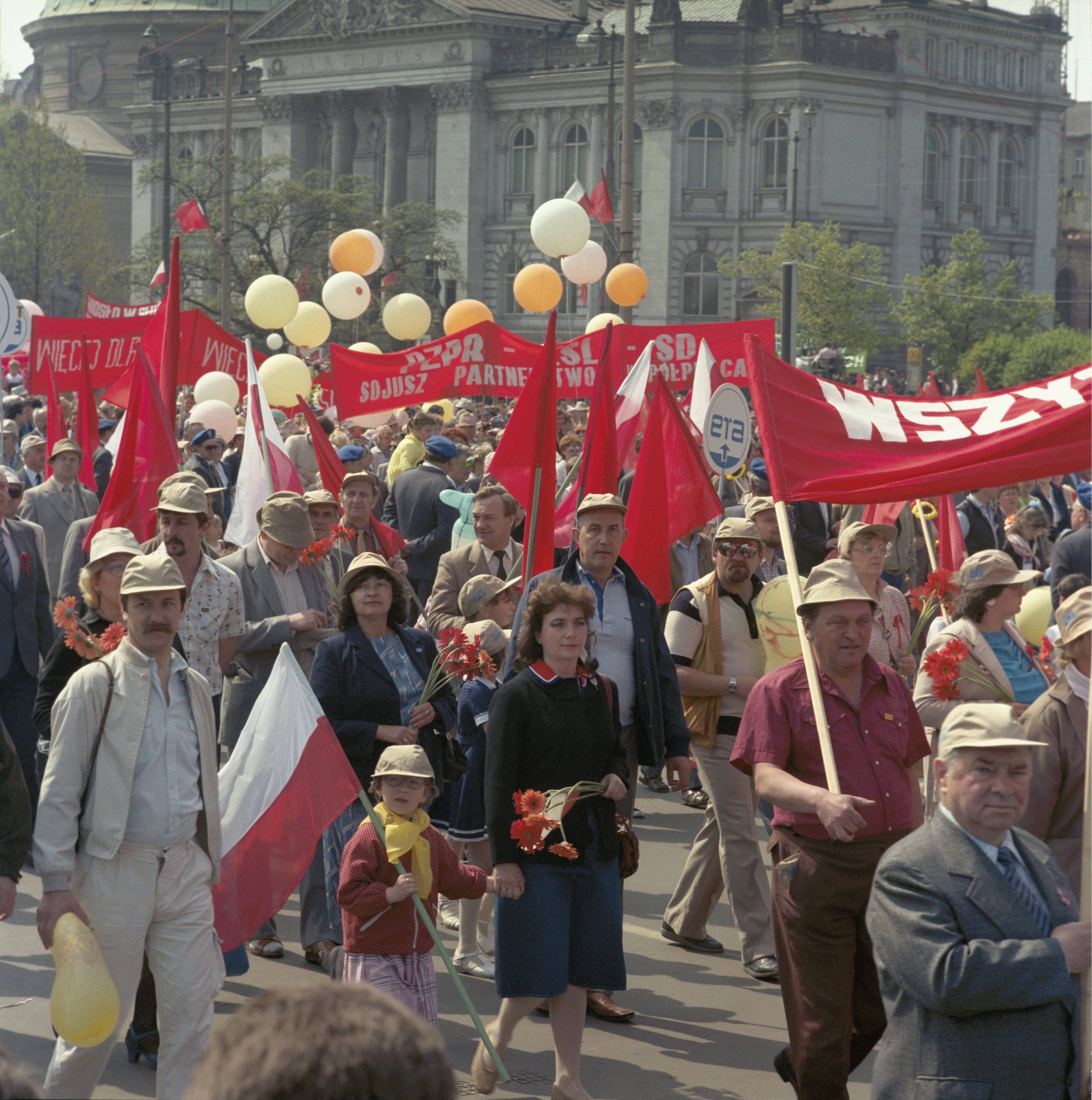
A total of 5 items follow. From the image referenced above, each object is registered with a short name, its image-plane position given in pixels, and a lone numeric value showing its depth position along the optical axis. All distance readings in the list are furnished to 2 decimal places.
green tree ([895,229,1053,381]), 54.94
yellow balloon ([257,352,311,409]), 19.38
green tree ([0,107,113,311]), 64.12
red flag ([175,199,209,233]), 39.00
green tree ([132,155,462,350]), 55.94
